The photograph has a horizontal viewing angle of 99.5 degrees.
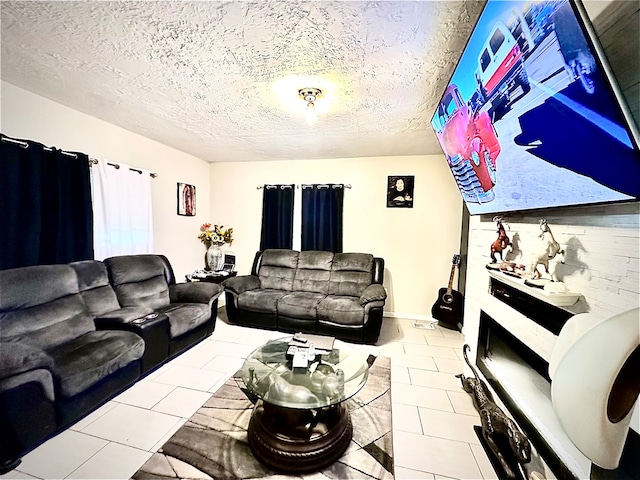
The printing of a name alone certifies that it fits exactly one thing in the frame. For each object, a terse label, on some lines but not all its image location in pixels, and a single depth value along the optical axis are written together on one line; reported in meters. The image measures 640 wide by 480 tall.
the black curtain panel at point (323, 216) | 4.17
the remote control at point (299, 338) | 2.23
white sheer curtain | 2.78
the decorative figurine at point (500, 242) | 2.01
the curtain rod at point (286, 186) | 4.16
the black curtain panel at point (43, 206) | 2.11
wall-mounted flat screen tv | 0.83
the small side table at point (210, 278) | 3.89
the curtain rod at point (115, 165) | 2.71
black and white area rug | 1.49
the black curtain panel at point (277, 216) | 4.36
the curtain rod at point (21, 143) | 2.07
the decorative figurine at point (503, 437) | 1.44
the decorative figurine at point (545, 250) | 1.36
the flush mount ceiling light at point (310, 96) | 2.00
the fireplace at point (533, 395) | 1.10
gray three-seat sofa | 3.11
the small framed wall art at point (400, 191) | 3.96
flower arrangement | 4.37
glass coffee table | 1.50
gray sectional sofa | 1.53
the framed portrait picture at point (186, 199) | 3.95
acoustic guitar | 3.62
